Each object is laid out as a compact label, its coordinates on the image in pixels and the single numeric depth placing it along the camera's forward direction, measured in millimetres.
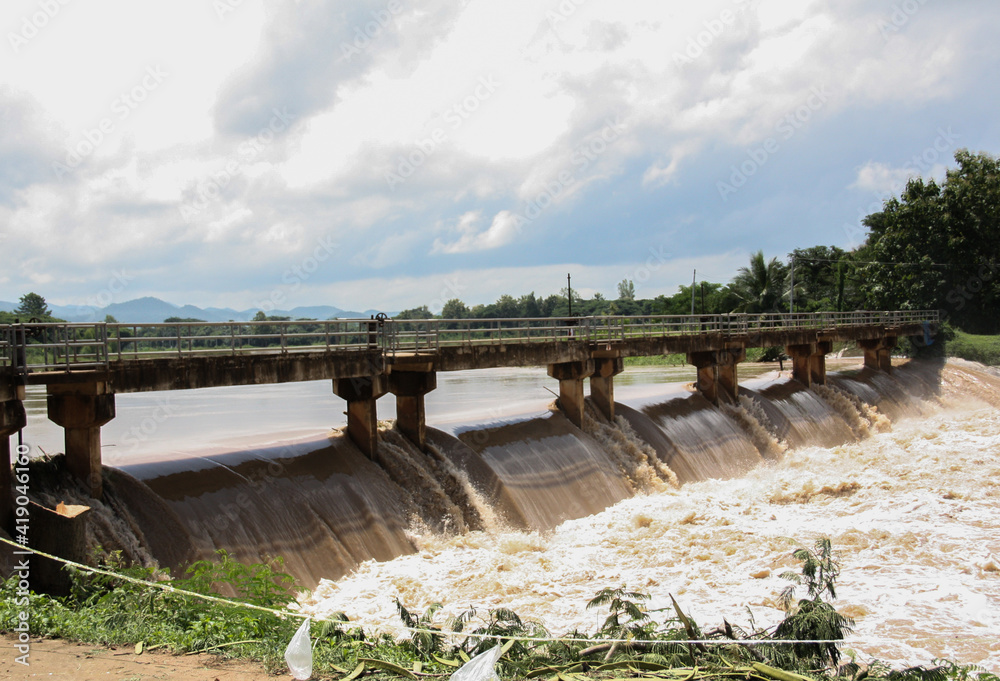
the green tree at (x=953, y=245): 50844
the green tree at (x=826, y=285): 67100
